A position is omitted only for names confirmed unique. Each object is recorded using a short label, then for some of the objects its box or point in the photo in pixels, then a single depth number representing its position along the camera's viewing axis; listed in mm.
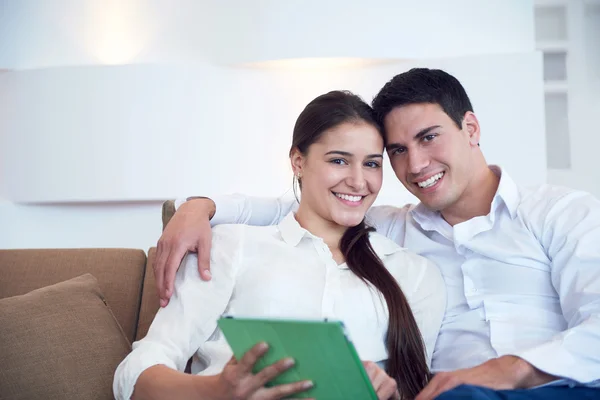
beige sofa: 1605
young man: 1402
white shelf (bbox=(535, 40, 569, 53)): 4285
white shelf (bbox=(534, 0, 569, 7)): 4266
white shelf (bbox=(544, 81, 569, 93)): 4262
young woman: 1426
